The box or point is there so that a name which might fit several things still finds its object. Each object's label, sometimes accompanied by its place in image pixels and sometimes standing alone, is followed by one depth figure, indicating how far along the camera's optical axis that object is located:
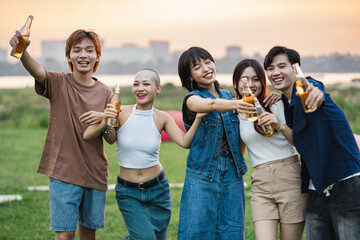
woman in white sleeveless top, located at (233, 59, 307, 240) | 4.23
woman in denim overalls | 4.27
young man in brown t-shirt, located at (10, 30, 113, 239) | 4.66
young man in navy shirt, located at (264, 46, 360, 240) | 3.82
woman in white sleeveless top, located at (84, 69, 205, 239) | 4.55
